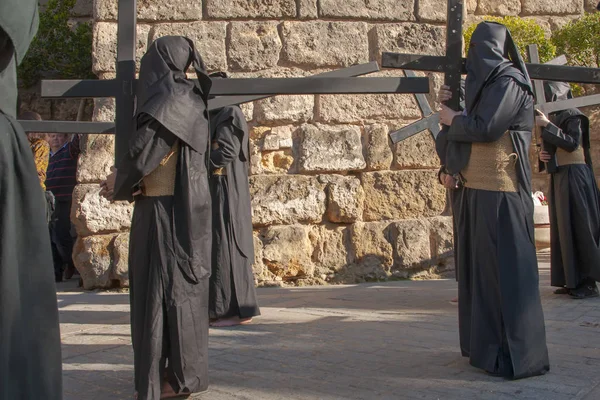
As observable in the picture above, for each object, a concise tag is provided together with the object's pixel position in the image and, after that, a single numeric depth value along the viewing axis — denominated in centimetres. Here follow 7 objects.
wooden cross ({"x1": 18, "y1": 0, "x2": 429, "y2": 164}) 316
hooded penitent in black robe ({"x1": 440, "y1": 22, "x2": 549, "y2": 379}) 357
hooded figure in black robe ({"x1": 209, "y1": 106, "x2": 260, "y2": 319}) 526
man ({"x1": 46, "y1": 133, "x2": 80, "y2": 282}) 808
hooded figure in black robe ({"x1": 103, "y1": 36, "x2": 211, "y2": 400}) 325
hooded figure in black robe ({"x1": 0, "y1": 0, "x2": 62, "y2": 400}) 202
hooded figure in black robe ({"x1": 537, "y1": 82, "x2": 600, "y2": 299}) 600
